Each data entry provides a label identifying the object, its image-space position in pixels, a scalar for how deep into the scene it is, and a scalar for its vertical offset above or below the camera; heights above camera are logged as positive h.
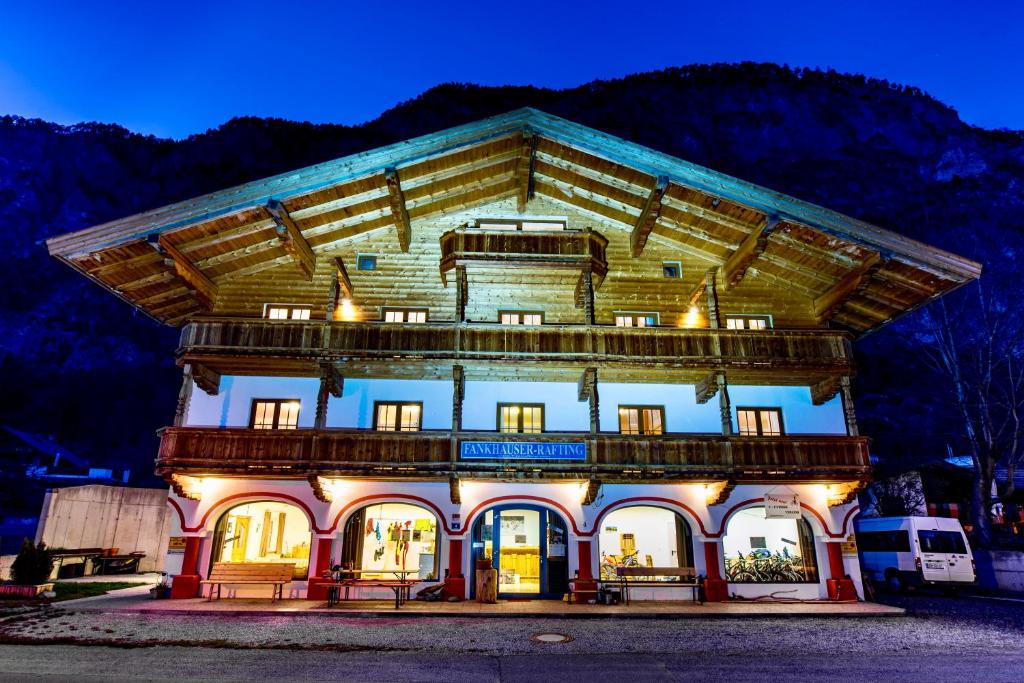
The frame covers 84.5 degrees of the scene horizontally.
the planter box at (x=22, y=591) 15.63 -1.86
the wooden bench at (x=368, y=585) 15.02 -1.62
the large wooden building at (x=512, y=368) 17.08 +4.86
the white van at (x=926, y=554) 19.97 -0.97
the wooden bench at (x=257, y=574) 16.25 -1.44
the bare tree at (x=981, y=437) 22.97 +3.71
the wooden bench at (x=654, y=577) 16.86 -1.62
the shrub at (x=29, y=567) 15.98 -1.25
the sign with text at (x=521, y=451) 16.92 +2.10
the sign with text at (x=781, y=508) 17.25 +0.51
